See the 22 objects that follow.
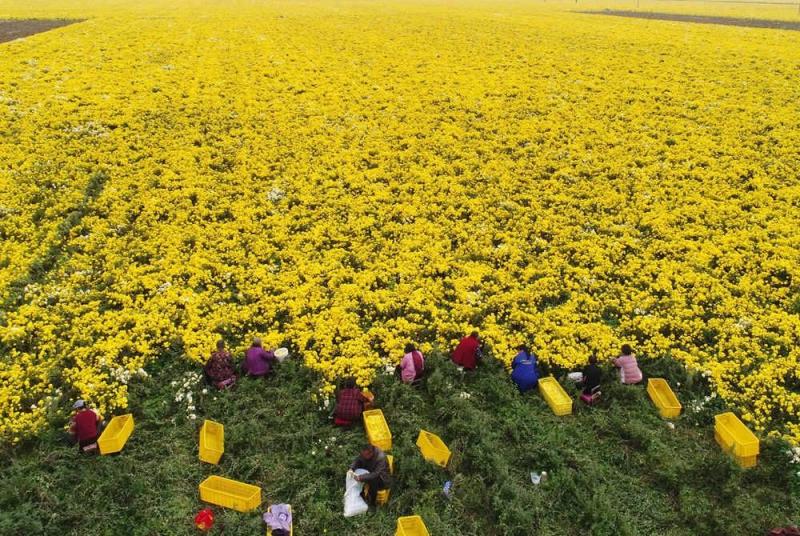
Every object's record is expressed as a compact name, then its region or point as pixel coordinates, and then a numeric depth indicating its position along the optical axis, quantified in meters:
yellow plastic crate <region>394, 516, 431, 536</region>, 8.98
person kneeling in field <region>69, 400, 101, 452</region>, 10.38
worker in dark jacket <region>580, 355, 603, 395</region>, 11.77
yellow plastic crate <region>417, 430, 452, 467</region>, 10.36
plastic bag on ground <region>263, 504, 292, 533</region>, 8.97
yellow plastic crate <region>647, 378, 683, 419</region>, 11.44
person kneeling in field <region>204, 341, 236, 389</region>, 12.05
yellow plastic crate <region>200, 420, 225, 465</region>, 10.36
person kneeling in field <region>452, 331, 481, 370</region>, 12.55
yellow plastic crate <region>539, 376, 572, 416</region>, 11.44
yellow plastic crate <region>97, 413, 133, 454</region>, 10.36
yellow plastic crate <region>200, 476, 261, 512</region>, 9.47
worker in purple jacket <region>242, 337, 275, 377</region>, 12.31
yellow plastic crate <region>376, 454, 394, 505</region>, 9.58
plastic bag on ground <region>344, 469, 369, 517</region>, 9.52
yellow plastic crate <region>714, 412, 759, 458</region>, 10.23
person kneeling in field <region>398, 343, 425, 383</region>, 12.16
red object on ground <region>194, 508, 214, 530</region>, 9.10
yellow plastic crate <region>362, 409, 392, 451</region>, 10.70
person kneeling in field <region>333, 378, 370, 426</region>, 11.18
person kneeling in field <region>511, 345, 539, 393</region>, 12.02
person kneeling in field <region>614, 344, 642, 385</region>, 12.07
